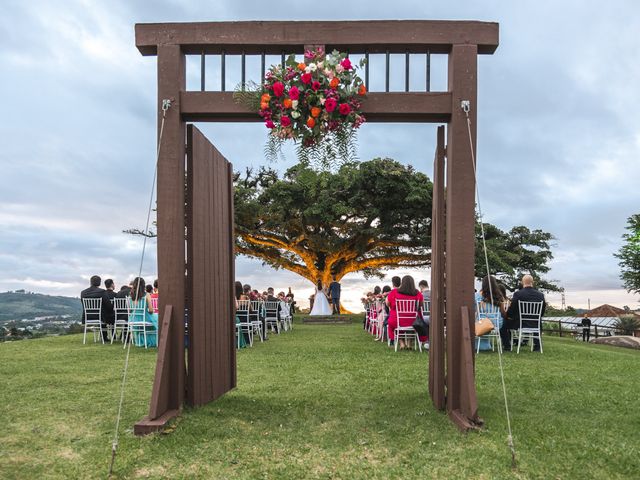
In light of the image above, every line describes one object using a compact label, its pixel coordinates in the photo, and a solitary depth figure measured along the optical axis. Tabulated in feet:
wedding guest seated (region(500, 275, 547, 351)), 36.27
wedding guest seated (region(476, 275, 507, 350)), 35.94
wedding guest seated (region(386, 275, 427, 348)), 35.91
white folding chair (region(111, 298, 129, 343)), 40.27
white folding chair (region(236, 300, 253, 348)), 39.86
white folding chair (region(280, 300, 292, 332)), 58.13
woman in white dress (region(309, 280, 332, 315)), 80.79
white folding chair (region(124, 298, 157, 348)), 37.52
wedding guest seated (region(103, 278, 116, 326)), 42.22
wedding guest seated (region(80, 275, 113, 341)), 41.50
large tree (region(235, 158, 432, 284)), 80.23
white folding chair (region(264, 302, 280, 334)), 53.93
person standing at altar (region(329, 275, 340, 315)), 85.76
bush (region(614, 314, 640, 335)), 71.27
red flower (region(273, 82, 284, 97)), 16.33
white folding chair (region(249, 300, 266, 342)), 43.30
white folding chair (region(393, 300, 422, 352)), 35.78
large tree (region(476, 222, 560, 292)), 89.76
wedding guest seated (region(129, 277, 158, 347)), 37.93
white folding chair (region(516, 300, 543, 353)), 36.17
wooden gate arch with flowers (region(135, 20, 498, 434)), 17.15
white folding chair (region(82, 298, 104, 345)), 41.34
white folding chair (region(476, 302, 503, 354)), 36.55
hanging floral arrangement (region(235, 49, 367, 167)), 16.30
